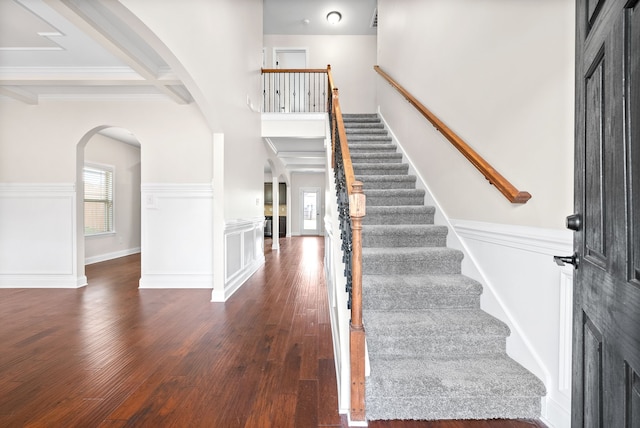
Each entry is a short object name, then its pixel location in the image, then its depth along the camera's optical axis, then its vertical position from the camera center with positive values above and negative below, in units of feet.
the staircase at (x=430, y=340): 4.85 -2.55
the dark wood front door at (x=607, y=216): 2.14 -0.03
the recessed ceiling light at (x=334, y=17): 21.83 +15.29
